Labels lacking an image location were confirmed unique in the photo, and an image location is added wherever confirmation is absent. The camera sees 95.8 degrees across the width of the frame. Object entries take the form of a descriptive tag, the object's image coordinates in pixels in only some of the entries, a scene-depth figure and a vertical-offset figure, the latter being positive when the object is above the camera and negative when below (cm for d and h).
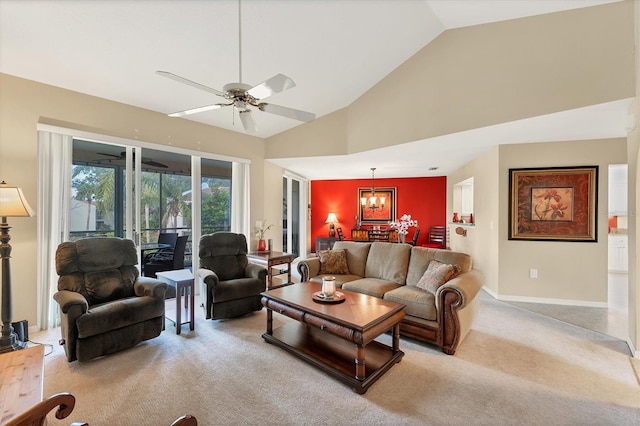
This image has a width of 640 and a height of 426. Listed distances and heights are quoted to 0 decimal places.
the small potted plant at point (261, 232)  543 -37
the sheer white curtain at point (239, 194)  533 +35
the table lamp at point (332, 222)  886 -28
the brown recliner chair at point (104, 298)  254 -87
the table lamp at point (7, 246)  255 -31
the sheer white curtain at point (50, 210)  329 +3
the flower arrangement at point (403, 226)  575 -26
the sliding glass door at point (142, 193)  369 +29
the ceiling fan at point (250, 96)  200 +89
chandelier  858 +35
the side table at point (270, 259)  478 -79
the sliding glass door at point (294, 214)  741 -3
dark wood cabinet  824 -85
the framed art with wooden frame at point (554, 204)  418 +14
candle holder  287 -75
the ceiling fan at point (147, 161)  392 +75
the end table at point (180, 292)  325 -93
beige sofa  279 -86
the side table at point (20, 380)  133 -88
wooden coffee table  226 -102
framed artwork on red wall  852 +8
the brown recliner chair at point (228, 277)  347 -86
